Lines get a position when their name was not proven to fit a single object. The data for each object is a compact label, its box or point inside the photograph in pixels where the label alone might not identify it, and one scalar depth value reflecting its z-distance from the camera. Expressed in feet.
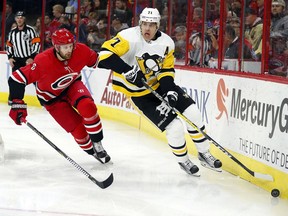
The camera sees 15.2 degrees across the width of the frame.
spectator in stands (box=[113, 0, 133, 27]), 40.39
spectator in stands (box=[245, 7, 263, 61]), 24.28
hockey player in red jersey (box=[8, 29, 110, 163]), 23.70
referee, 42.82
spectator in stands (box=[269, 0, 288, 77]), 22.17
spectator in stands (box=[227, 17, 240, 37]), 26.84
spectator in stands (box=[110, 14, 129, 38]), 41.26
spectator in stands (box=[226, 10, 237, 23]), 27.23
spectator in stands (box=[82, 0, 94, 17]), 43.90
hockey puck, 20.63
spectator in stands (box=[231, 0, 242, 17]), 26.53
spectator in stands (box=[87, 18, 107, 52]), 42.82
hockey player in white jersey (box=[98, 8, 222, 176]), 23.21
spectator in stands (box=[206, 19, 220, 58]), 29.47
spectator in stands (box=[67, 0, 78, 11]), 45.12
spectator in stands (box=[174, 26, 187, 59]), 33.29
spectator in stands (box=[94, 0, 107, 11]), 42.85
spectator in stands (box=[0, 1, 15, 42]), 47.45
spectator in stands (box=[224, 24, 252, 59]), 26.96
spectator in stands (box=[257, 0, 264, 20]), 23.95
